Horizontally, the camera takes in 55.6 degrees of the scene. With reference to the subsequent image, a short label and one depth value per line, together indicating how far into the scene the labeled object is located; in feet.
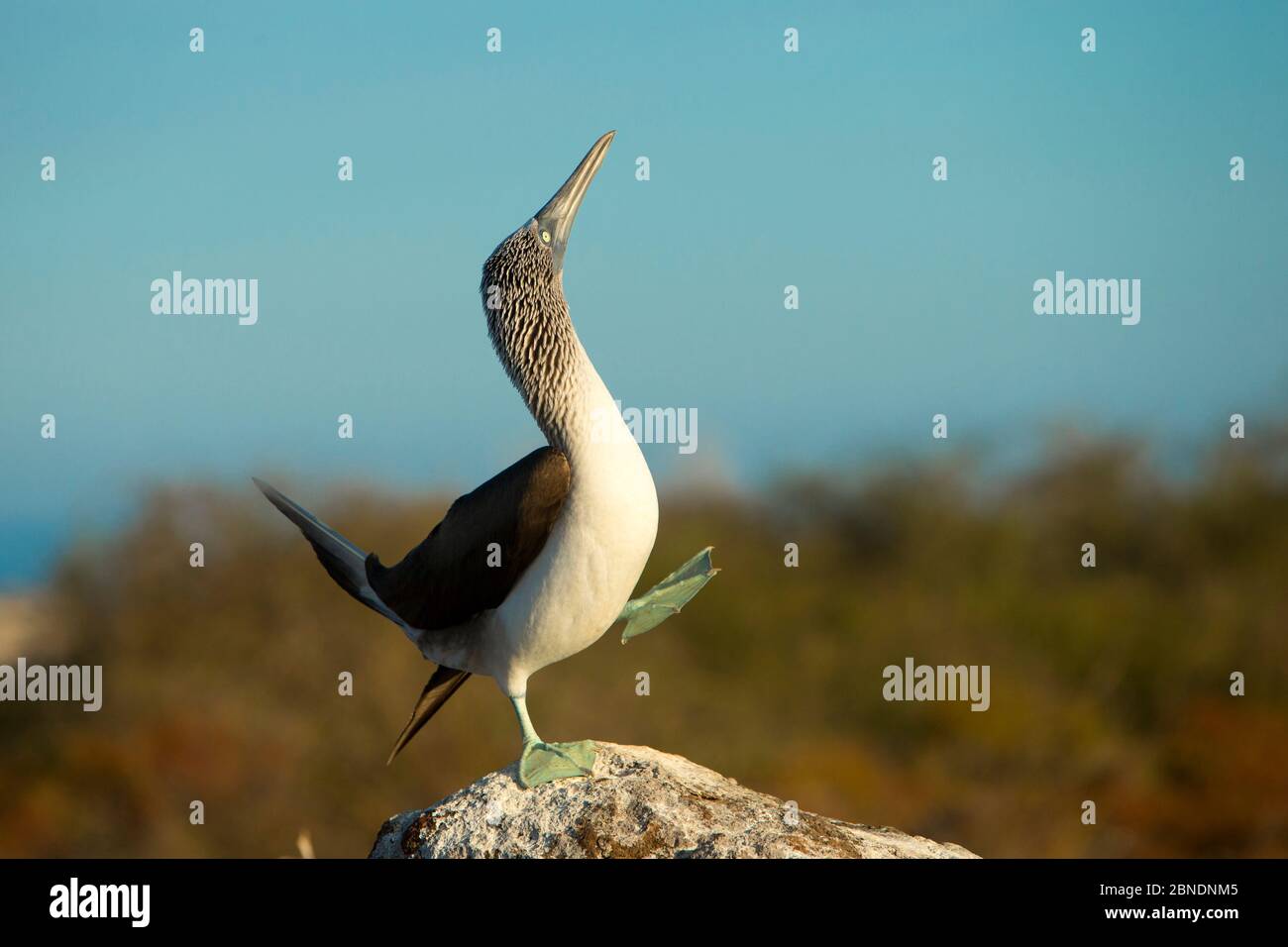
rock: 16.08
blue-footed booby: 16.93
